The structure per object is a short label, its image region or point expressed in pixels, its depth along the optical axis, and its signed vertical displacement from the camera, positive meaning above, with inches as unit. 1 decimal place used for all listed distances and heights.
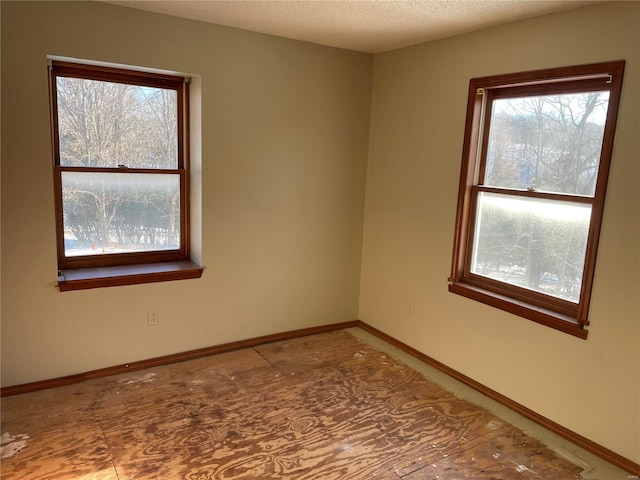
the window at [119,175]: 112.8 -3.1
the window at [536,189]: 95.7 -1.5
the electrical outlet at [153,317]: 124.6 -41.2
